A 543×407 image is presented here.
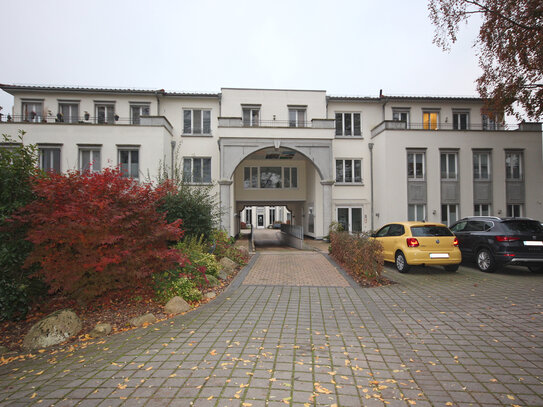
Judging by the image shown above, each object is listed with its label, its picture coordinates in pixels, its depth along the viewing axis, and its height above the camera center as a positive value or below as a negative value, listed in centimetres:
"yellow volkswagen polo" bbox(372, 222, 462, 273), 829 -113
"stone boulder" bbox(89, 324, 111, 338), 452 -190
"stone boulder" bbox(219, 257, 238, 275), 886 -177
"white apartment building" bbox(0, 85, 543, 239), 1758 +416
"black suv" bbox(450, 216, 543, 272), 830 -110
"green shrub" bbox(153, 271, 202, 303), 589 -162
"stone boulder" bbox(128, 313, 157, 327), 489 -189
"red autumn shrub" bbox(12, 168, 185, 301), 489 -40
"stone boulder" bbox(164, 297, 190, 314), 543 -184
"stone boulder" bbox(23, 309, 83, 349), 424 -182
